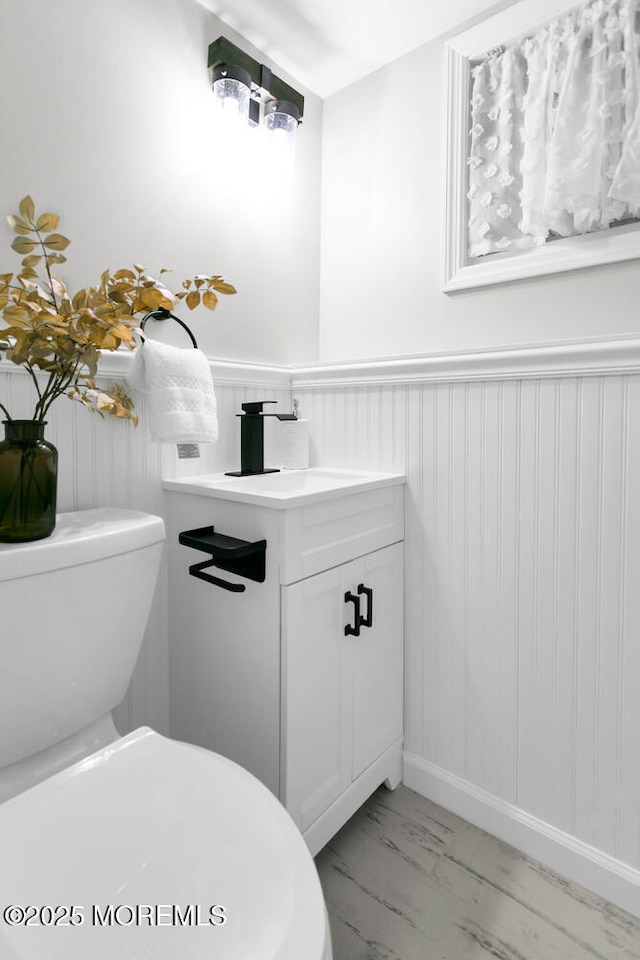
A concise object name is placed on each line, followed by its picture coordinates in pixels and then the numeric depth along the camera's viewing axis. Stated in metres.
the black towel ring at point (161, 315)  1.24
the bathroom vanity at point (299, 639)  1.06
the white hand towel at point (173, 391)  1.06
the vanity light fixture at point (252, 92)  1.36
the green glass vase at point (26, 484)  0.84
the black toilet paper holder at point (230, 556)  1.02
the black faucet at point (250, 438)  1.42
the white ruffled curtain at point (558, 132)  1.13
